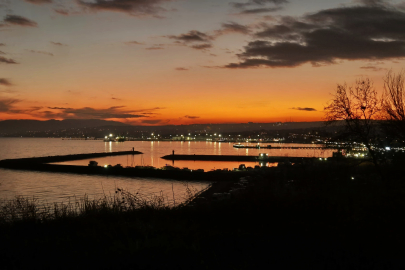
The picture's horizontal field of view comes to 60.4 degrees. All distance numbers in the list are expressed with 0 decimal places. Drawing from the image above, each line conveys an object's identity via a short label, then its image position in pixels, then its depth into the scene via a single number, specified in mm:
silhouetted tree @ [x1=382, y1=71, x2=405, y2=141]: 13355
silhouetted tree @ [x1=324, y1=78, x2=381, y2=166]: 15875
